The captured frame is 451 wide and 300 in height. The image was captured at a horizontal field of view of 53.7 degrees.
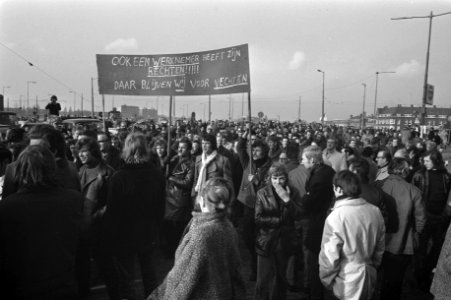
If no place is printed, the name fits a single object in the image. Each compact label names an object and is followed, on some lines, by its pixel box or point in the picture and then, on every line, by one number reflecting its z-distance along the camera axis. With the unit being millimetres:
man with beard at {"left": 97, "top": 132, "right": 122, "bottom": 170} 6273
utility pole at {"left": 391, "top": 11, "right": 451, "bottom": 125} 19812
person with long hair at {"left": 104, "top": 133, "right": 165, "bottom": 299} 4137
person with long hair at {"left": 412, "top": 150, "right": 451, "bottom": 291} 5535
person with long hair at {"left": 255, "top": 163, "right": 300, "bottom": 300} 4395
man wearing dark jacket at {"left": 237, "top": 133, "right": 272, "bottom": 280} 5488
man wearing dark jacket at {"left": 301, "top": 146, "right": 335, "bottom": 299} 4727
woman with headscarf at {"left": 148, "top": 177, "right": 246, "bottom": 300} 3014
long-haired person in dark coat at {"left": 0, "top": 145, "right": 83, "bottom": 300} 2559
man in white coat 3570
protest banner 7855
